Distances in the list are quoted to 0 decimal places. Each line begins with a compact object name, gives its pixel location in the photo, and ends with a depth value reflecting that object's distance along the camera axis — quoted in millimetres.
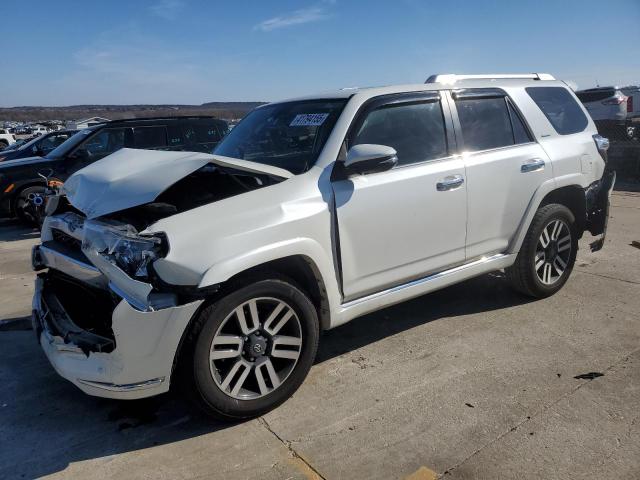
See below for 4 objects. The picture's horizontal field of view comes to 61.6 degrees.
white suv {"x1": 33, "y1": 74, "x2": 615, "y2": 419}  2711
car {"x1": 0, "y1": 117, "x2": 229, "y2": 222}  9461
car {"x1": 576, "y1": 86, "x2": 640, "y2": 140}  14766
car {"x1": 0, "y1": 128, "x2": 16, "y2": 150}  30669
